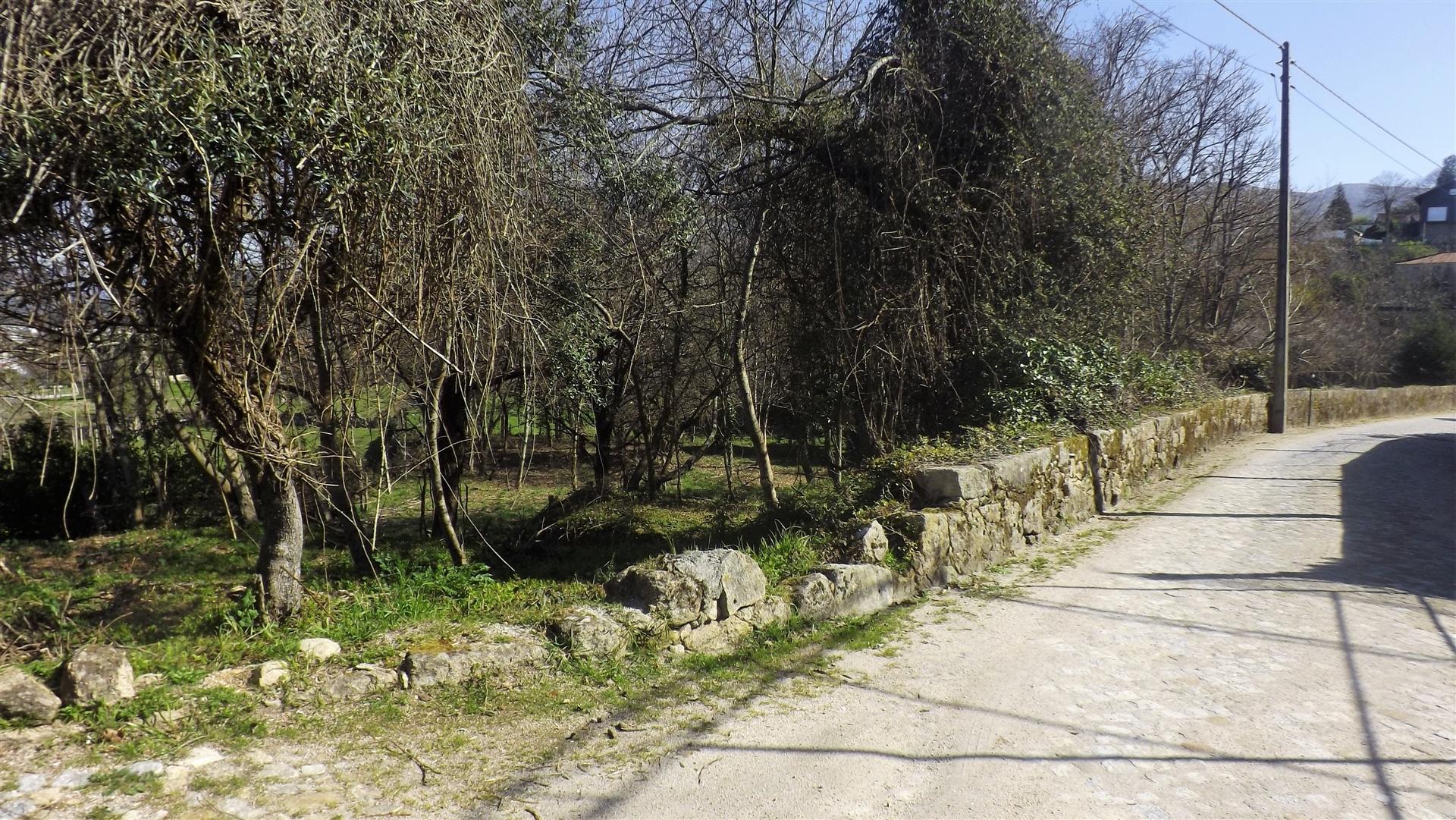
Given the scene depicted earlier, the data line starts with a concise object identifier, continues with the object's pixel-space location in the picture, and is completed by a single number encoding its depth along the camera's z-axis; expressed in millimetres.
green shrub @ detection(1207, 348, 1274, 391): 23109
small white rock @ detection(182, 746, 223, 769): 3760
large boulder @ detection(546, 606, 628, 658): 5113
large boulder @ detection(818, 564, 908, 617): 6312
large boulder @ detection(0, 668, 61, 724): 3883
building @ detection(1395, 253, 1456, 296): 41375
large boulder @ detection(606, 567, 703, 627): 5492
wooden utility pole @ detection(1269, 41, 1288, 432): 18812
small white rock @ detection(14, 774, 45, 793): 3467
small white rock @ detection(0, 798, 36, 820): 3334
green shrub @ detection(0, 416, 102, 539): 12398
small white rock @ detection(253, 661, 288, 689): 4418
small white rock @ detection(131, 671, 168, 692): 4277
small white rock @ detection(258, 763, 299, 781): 3756
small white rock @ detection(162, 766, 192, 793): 3582
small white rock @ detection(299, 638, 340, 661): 4719
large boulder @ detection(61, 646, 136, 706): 4016
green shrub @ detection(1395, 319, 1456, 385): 36188
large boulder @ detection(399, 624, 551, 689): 4652
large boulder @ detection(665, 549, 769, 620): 5664
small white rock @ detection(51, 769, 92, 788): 3535
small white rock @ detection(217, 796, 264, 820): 3482
